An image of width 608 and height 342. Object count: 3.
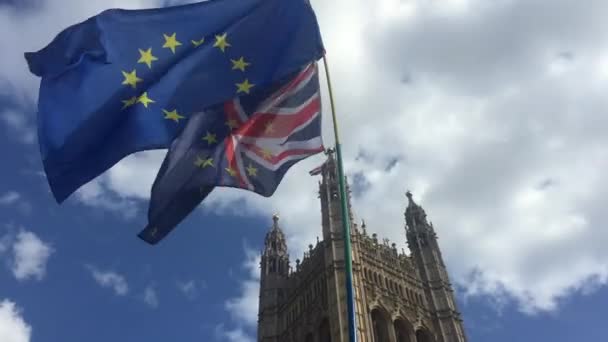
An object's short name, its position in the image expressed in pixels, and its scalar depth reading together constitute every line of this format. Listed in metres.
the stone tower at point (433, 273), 48.59
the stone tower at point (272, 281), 52.59
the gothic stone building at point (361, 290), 45.59
